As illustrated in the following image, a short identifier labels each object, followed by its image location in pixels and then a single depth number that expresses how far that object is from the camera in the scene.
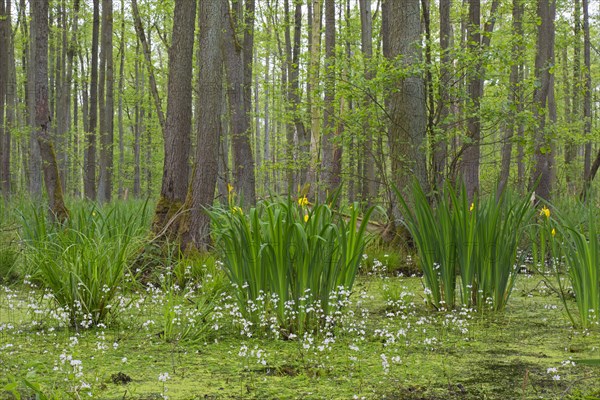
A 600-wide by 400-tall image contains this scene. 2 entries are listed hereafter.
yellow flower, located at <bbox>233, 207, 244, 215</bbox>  3.40
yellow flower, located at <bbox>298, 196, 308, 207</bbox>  3.96
